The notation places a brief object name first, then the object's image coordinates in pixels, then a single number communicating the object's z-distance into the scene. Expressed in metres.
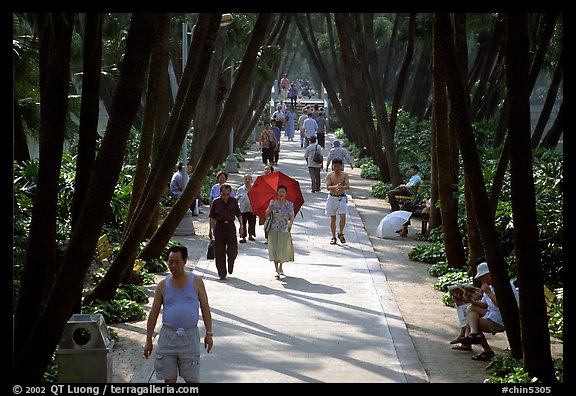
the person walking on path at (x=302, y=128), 45.69
